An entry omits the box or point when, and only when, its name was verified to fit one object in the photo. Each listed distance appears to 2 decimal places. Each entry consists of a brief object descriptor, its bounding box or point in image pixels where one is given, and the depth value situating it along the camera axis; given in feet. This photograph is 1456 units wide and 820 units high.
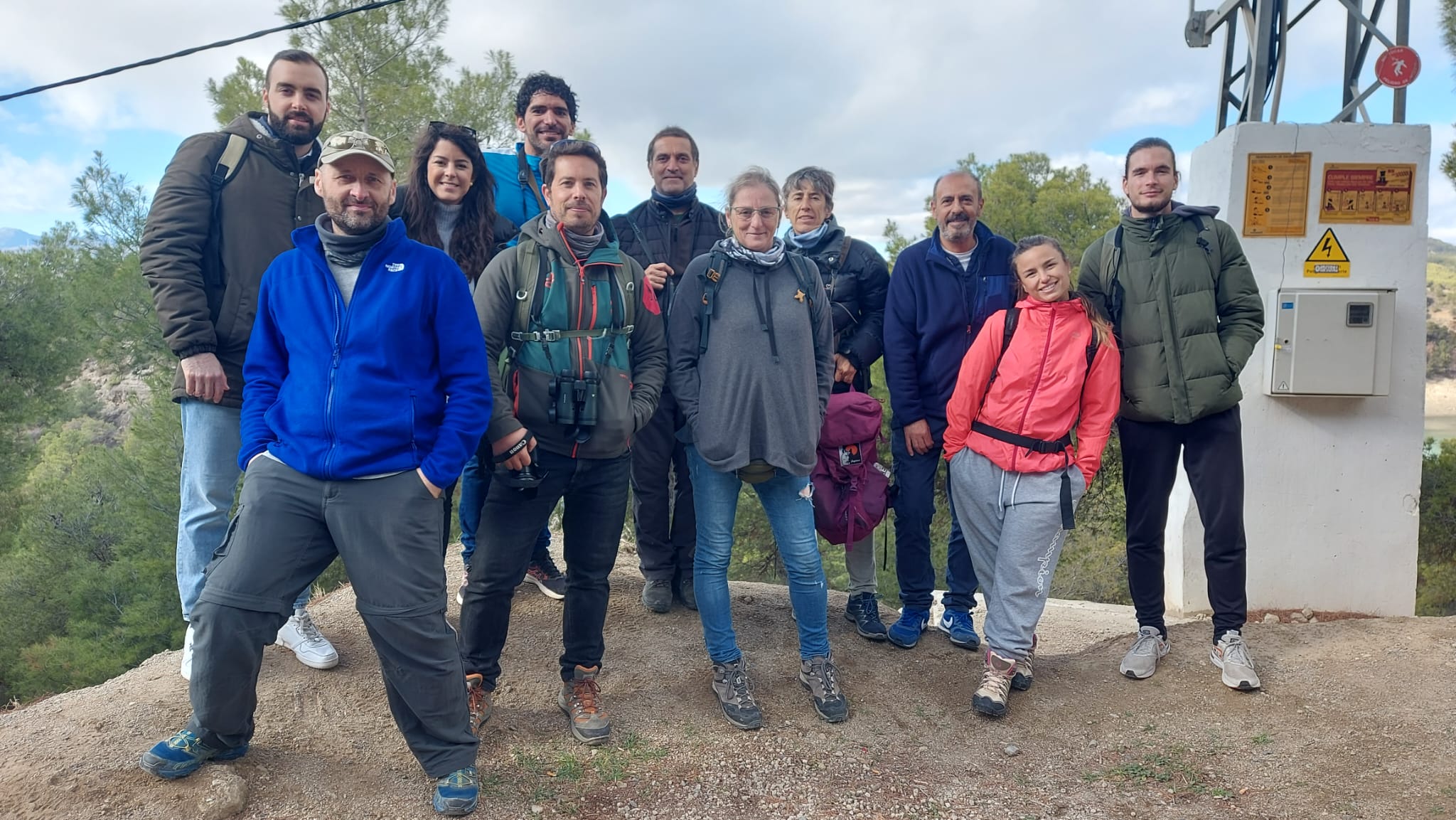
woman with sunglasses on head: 11.85
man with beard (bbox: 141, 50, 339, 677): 10.41
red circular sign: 16.94
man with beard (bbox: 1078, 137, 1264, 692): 12.48
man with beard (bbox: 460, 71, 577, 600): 13.39
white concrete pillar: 16.76
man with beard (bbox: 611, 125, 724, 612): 13.62
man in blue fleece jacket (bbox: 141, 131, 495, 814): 8.45
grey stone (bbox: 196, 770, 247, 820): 8.84
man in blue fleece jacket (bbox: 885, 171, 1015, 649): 13.42
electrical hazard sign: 16.85
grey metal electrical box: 16.56
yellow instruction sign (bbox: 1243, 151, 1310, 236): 16.90
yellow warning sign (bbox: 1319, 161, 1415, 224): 16.70
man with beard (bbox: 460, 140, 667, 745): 10.17
